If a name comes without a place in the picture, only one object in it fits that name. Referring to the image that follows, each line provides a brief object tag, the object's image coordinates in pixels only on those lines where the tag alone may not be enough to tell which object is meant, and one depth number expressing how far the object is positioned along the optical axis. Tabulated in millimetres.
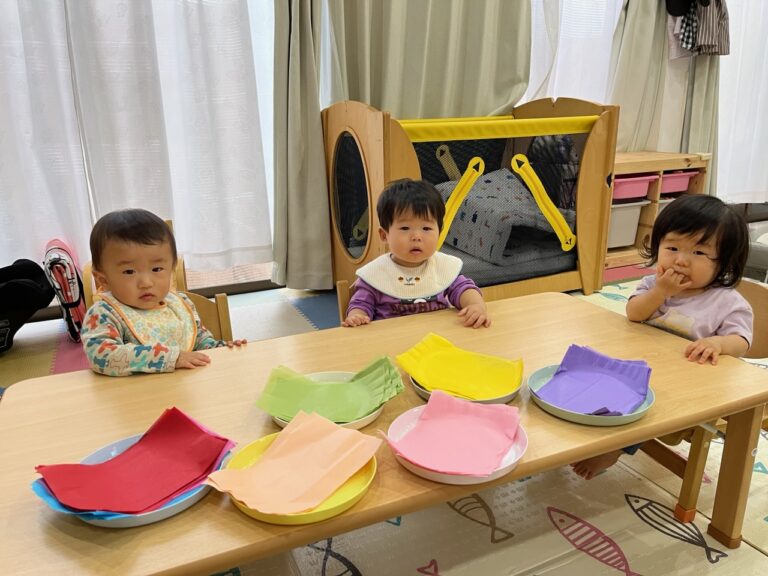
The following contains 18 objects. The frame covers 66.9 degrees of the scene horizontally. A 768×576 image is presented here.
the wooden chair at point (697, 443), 1240
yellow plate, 689
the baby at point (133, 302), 1090
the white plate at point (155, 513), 676
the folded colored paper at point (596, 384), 931
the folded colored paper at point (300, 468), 718
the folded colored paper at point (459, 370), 986
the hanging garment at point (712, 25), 3295
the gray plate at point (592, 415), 885
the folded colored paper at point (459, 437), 789
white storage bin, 3221
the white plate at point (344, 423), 880
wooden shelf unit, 3146
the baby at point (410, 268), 1443
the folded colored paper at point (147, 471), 700
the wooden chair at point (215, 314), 1393
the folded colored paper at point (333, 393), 913
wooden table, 662
